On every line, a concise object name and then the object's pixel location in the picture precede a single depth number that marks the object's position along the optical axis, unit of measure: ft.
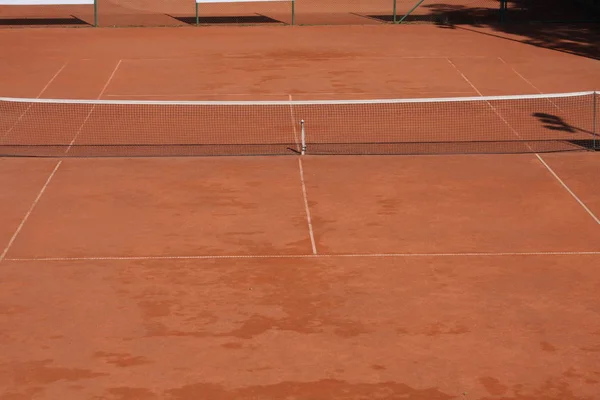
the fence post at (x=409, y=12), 117.50
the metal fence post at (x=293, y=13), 116.52
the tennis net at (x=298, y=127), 68.74
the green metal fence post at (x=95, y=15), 114.20
